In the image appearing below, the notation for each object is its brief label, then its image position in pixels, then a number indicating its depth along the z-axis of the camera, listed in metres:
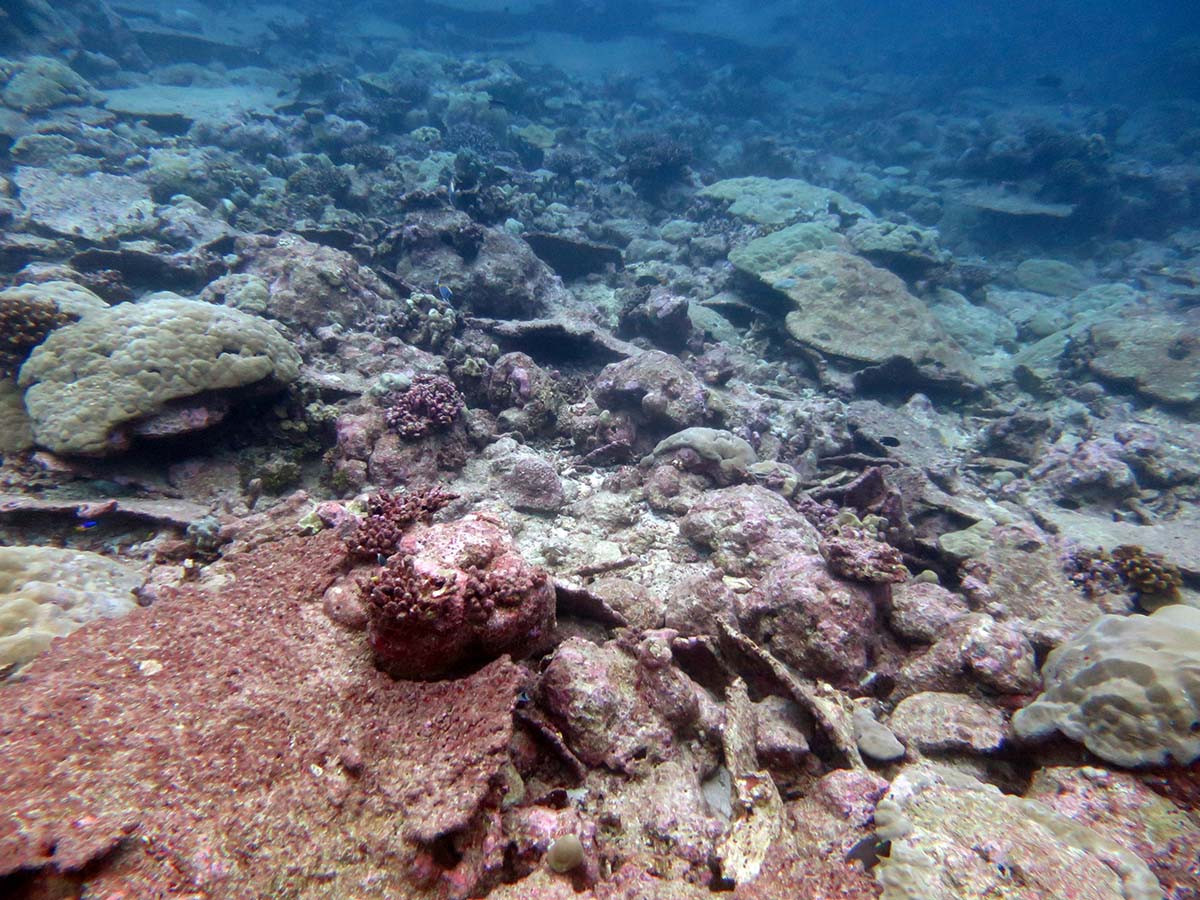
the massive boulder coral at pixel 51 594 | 3.01
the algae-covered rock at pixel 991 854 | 2.23
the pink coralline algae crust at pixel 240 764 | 1.95
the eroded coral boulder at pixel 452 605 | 2.60
